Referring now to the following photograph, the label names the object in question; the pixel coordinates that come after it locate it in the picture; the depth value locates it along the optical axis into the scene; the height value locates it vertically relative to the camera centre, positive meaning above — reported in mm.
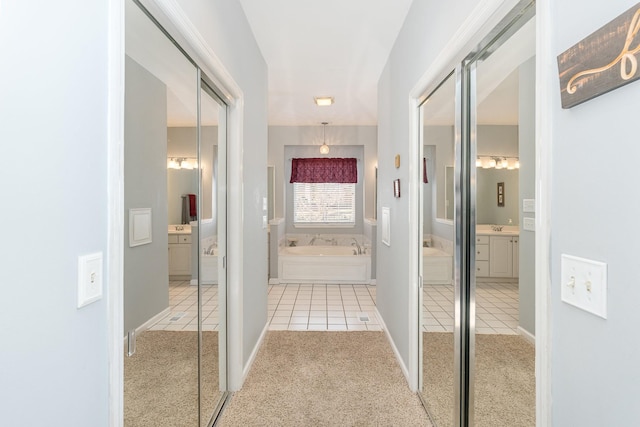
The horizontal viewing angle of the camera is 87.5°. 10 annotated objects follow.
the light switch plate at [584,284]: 708 -158
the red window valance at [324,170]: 6434 +841
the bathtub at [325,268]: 5387 -886
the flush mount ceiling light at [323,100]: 4449 +1533
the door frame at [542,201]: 879 +35
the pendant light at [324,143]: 5687 +1299
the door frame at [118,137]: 910 +211
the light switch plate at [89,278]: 812 -165
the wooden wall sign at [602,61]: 609 +313
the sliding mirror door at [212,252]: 1875 -237
